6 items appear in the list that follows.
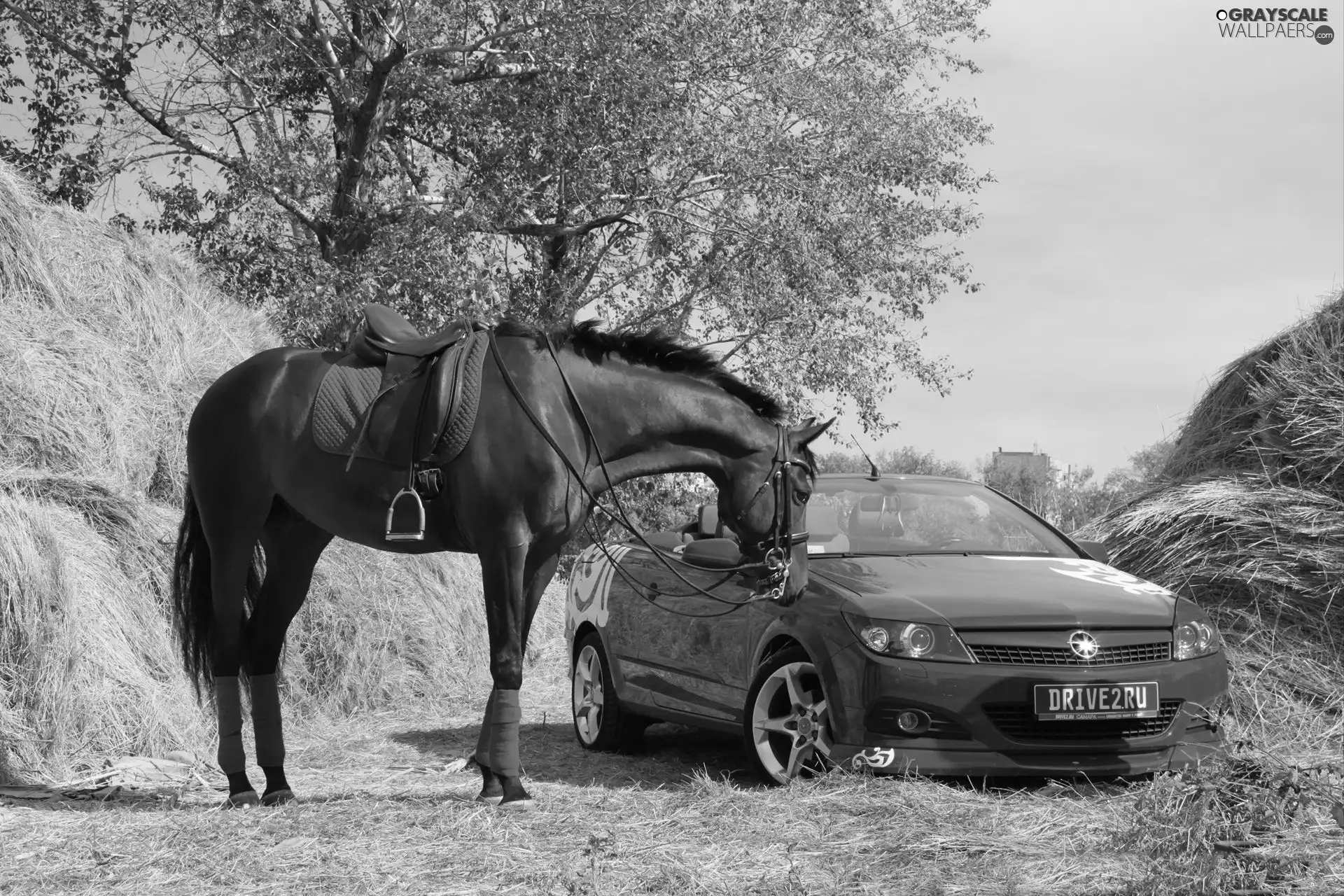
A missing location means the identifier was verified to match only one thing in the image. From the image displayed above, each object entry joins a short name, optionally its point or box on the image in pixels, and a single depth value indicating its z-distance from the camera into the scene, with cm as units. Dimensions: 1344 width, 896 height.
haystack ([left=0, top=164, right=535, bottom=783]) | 736
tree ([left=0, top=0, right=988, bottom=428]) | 1582
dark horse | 591
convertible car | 583
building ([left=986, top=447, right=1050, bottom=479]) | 4262
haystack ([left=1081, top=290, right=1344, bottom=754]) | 741
